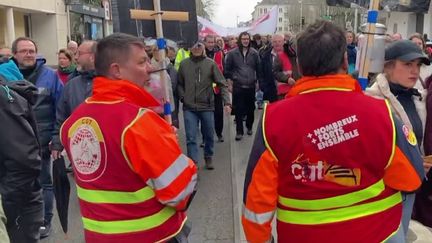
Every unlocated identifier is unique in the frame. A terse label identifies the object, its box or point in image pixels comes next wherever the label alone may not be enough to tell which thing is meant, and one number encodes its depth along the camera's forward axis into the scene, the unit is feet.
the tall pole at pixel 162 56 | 11.60
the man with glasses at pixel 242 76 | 31.30
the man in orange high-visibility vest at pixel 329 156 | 7.27
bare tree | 235.93
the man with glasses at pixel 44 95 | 16.97
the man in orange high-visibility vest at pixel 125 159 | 7.44
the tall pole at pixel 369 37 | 10.94
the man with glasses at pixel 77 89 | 16.20
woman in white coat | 10.35
